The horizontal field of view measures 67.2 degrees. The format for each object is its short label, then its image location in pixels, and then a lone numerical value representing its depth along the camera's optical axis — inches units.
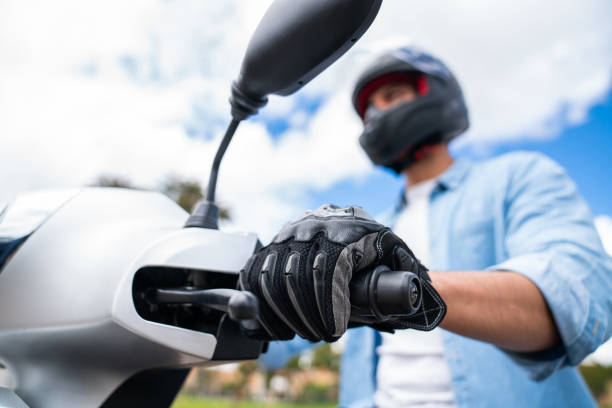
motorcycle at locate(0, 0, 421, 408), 24.2
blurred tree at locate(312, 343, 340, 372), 1487.5
